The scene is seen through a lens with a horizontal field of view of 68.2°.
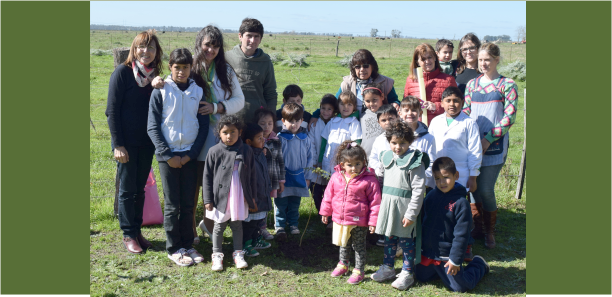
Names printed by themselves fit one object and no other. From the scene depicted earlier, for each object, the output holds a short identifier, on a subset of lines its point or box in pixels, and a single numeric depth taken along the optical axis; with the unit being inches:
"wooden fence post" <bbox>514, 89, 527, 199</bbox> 255.9
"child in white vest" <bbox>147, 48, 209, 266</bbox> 157.4
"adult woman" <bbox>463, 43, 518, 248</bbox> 171.9
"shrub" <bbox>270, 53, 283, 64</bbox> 1053.6
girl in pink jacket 156.5
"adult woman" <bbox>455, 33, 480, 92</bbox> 194.9
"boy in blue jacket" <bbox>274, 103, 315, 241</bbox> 185.8
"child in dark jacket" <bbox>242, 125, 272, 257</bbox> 169.8
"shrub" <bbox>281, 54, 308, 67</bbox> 958.9
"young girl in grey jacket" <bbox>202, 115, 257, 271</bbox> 161.5
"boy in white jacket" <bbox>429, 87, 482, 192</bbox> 164.2
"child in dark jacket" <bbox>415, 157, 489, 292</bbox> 149.5
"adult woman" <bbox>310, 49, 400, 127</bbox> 186.4
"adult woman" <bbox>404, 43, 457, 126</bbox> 185.2
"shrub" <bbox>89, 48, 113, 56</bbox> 1156.4
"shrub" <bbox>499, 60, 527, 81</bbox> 868.2
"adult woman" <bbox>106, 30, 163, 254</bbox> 158.7
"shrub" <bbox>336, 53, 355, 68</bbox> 1009.1
